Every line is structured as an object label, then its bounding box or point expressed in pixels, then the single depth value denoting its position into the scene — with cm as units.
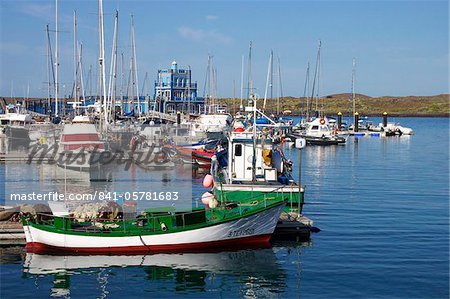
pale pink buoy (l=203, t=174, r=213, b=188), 3061
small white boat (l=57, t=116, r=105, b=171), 4578
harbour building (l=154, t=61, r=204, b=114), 11181
